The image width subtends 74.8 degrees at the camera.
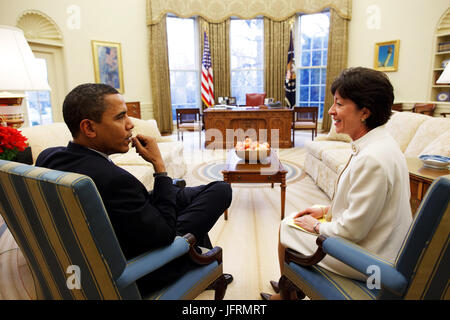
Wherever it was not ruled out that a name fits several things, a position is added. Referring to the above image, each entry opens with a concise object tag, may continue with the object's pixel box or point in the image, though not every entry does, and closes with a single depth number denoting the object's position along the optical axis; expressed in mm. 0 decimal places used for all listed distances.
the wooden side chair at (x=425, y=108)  5938
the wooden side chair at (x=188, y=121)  6328
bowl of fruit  3170
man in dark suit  1009
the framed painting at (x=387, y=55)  6809
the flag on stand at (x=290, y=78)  7715
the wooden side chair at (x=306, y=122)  6191
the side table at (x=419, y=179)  1932
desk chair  7078
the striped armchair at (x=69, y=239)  827
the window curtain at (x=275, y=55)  7855
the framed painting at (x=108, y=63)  6875
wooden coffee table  2857
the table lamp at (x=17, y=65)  1733
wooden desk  6086
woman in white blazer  1092
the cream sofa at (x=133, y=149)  2863
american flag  7723
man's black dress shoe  1898
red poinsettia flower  1714
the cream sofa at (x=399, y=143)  2785
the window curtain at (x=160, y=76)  7605
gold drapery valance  7488
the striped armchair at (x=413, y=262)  820
